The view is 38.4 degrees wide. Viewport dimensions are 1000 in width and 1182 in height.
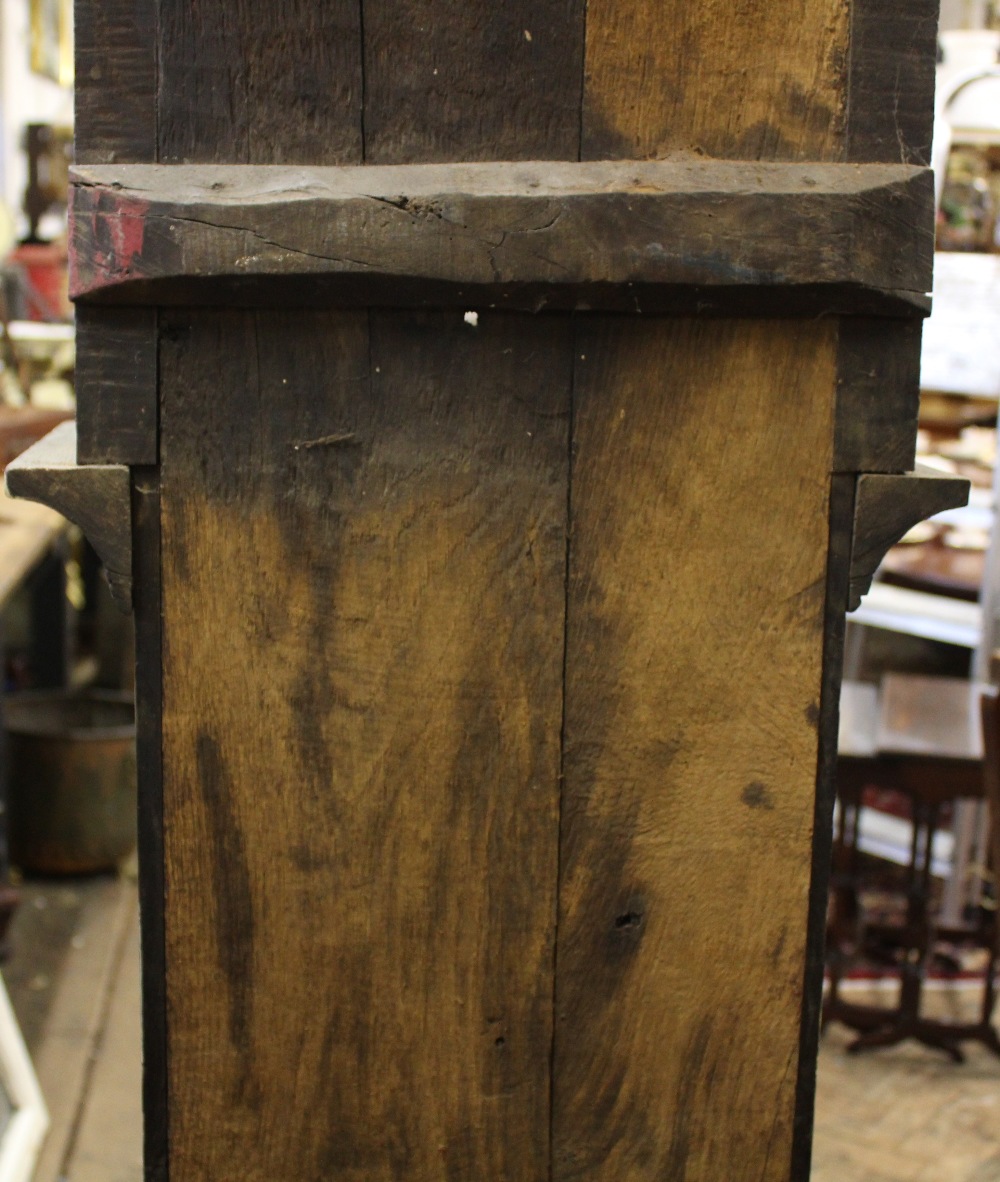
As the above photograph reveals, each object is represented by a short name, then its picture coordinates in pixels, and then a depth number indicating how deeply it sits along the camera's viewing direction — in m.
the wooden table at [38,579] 3.44
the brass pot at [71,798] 4.14
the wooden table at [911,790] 3.22
